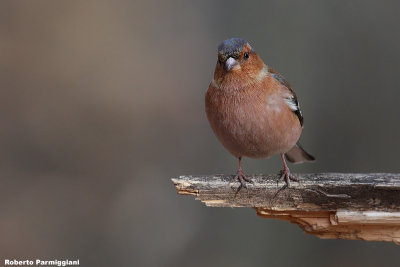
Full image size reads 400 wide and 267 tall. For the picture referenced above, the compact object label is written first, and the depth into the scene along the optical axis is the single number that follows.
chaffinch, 7.83
